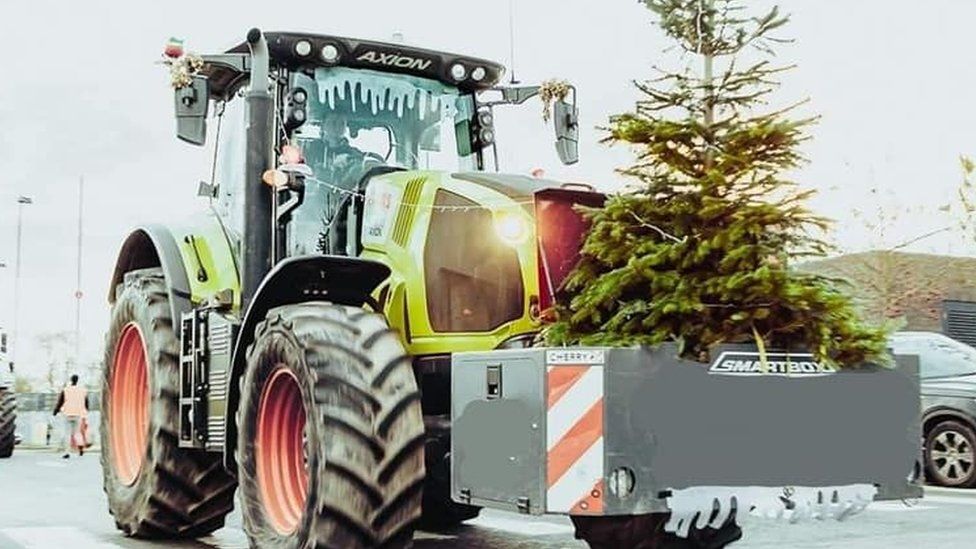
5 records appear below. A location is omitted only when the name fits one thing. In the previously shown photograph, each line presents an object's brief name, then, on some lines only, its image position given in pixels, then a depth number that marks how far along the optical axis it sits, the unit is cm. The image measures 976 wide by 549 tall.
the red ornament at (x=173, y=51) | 790
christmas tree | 580
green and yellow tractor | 620
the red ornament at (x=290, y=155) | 750
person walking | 2367
